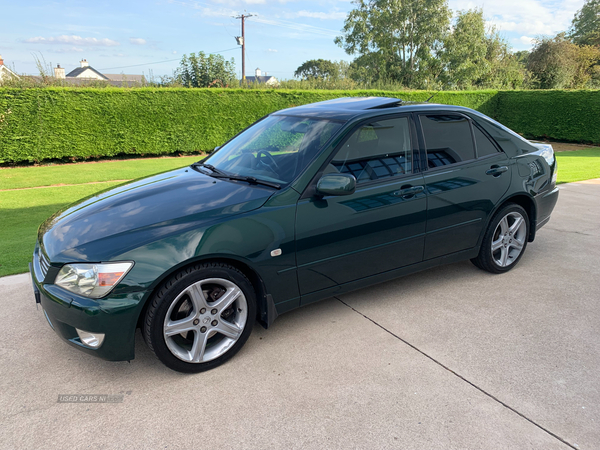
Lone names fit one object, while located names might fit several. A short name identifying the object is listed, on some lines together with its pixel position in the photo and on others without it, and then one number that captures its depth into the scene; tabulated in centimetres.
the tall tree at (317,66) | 8438
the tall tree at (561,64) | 3525
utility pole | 3731
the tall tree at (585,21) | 5691
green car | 262
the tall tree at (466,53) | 3291
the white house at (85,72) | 6688
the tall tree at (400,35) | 3319
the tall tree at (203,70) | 2044
